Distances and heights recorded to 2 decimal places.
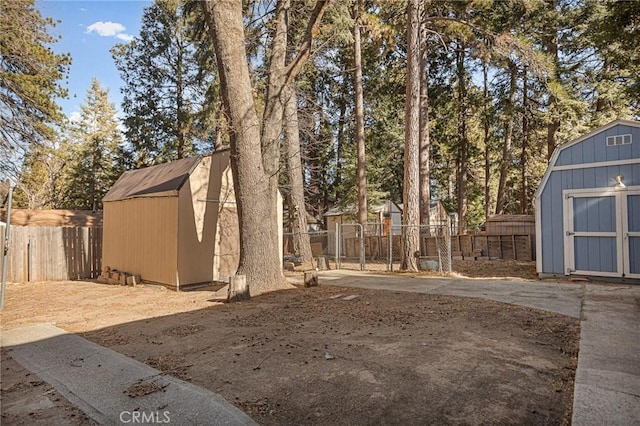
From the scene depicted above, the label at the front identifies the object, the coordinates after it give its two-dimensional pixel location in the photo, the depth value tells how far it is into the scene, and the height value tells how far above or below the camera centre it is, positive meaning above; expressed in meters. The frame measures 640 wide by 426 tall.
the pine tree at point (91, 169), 24.41 +3.77
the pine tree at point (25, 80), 10.79 +4.44
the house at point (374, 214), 23.54 +0.41
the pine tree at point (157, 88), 22.84 +8.65
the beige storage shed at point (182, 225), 9.25 -0.05
